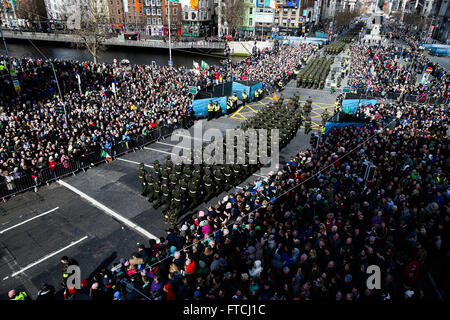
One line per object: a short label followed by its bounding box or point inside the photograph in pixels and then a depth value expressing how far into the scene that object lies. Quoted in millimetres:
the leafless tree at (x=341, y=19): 115938
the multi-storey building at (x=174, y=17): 76500
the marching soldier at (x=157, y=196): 12191
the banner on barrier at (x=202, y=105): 22125
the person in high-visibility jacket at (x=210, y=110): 22297
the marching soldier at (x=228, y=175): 13328
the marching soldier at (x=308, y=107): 24106
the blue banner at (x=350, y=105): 21656
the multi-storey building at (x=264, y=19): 81938
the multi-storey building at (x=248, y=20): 84062
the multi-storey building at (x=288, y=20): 83438
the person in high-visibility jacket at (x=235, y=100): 25064
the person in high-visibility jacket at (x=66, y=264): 7918
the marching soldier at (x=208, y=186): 12459
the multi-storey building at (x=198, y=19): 78438
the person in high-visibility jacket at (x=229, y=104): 24188
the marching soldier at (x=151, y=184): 12438
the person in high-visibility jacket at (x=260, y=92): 28234
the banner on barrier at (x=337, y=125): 18766
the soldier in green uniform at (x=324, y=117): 20320
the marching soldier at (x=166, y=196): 11789
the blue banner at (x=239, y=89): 26906
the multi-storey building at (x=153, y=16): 77562
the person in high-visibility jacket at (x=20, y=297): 6723
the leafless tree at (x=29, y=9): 82356
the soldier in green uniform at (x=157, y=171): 12645
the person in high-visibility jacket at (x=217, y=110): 22564
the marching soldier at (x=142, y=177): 12750
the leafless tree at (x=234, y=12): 78375
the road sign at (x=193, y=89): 21917
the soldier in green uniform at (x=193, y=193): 11891
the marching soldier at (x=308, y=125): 20797
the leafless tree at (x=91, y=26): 42938
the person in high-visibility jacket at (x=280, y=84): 30814
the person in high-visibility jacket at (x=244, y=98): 26431
